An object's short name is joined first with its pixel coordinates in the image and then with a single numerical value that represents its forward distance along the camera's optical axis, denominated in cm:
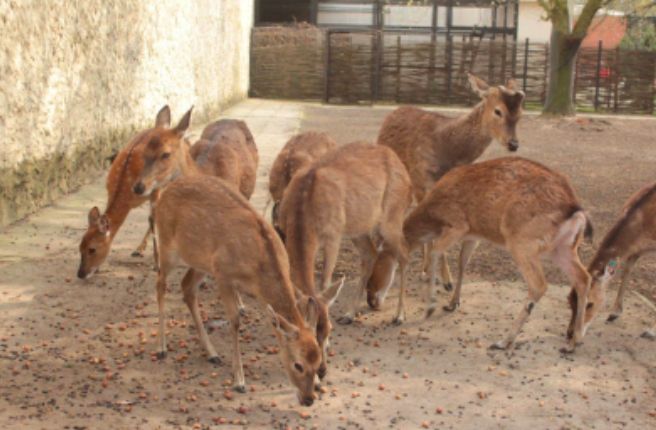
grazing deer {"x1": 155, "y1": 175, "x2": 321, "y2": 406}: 524
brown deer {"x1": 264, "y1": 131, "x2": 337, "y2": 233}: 809
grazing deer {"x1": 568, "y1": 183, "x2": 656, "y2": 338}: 694
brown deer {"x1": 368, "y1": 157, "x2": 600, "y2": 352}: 650
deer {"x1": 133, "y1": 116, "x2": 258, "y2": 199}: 768
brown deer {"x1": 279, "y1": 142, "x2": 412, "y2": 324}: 634
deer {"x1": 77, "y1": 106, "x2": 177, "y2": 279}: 745
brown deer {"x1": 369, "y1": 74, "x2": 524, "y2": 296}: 891
